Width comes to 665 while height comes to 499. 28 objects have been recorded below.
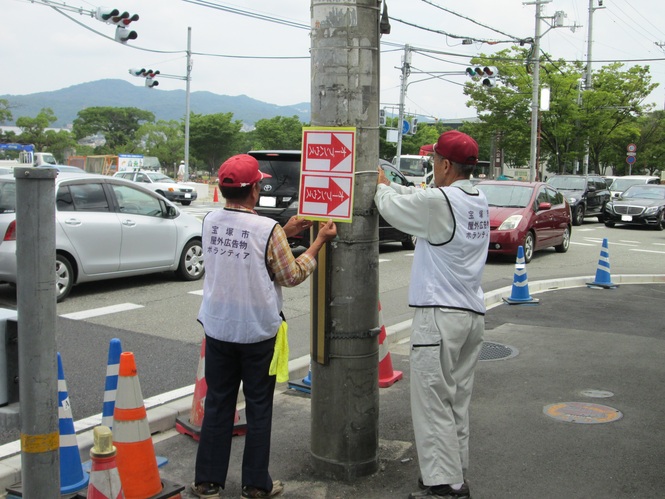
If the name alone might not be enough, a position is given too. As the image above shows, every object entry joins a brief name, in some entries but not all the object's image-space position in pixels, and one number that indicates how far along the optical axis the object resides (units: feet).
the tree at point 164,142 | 280.72
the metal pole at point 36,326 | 7.64
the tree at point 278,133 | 256.93
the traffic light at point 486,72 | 99.86
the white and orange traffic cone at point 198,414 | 16.37
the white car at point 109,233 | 31.01
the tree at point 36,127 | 236.22
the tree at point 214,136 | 243.60
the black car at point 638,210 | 80.94
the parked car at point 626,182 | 106.01
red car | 47.26
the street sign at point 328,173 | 13.21
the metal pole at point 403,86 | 110.32
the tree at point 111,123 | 356.59
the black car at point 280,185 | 41.93
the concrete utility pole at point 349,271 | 13.26
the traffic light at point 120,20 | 66.18
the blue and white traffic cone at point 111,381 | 13.83
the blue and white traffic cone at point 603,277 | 38.75
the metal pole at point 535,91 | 109.40
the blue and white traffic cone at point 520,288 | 33.27
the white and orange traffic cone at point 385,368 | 20.44
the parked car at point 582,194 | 86.02
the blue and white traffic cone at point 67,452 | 13.26
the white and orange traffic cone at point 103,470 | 9.74
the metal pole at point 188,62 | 127.44
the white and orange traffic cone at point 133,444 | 12.61
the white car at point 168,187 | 110.97
